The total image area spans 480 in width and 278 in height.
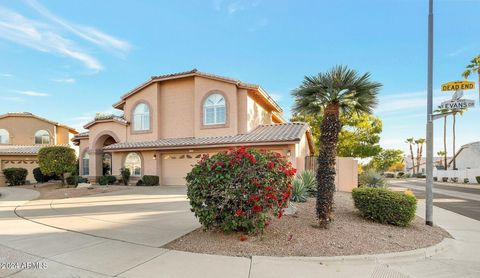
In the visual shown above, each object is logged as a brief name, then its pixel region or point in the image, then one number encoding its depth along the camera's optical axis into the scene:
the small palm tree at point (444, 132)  43.31
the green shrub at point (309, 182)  11.19
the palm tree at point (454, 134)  41.69
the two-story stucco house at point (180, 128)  16.89
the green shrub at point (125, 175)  19.17
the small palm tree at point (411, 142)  69.31
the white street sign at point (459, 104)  7.14
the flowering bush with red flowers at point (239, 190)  5.60
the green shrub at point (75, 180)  19.34
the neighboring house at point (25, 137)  24.81
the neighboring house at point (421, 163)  64.74
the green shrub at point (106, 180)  19.16
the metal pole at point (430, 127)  7.73
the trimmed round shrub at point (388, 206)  7.09
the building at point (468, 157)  37.66
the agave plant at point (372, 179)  13.28
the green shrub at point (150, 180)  18.19
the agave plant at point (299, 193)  9.85
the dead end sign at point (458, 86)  7.29
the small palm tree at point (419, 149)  66.60
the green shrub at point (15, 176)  22.05
